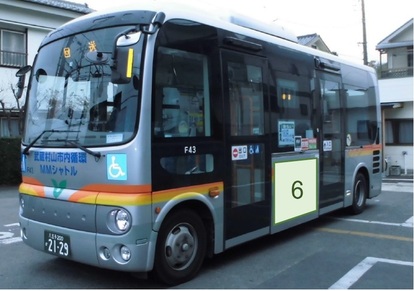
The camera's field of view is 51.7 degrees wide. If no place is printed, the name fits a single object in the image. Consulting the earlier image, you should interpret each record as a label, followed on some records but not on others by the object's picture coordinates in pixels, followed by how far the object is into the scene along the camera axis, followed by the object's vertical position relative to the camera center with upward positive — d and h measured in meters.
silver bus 4.06 +0.04
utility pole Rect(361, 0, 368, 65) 22.47 +5.55
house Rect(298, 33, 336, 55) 26.57 +6.46
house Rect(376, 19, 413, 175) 19.61 +0.99
